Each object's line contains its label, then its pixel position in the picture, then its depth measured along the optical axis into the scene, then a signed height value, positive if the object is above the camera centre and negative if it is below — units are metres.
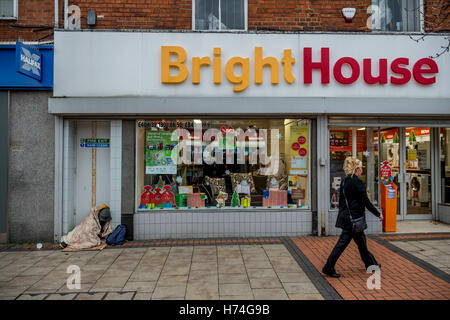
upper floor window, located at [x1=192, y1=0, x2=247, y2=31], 7.87 +3.74
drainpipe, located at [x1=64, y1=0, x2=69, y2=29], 7.43 +3.60
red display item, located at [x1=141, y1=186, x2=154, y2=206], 7.72 -0.79
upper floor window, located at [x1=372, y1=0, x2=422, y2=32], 8.02 +3.77
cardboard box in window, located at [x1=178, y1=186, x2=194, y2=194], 7.94 -0.63
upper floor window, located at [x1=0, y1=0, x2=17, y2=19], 7.44 +3.70
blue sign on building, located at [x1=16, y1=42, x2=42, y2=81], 6.20 +2.16
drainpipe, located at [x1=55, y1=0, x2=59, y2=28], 7.39 +3.52
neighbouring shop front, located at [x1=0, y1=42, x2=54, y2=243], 7.18 +0.30
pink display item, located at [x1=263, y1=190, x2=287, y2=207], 7.97 -0.90
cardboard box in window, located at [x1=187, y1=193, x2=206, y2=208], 7.88 -0.91
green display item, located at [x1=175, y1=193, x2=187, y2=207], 7.89 -0.90
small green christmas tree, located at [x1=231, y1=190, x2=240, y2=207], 7.93 -0.92
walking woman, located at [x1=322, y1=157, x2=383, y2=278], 4.99 -0.75
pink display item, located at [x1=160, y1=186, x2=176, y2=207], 7.83 -0.80
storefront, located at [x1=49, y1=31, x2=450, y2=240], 7.26 +1.09
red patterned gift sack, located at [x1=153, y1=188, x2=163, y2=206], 7.79 -0.81
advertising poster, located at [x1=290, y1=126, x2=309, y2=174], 7.89 +0.36
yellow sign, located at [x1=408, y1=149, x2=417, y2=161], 8.98 +0.23
